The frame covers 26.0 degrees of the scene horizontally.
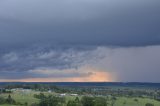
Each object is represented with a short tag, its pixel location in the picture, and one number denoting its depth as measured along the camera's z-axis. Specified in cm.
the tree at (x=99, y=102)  15738
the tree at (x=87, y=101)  16575
